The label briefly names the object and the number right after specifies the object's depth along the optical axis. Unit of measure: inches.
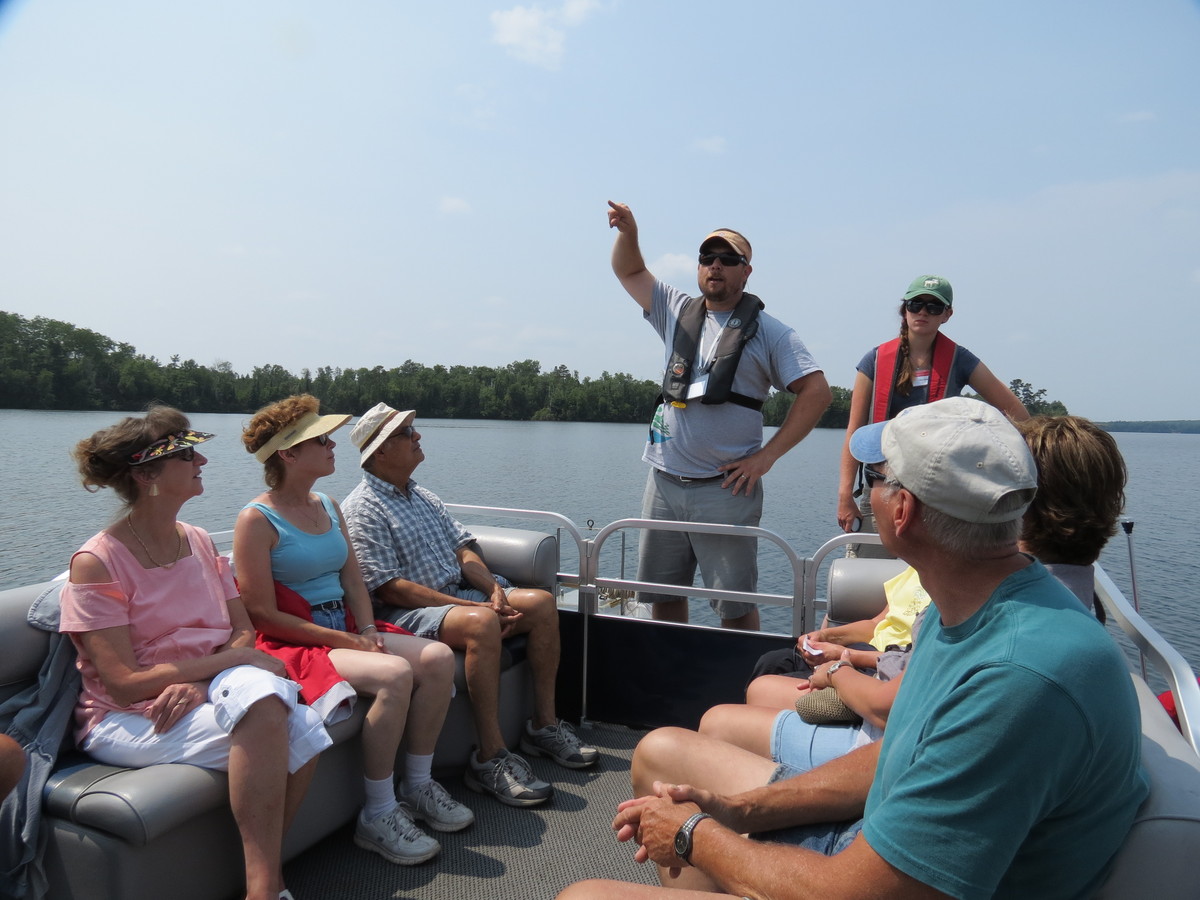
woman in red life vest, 134.2
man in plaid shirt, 115.8
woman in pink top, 82.4
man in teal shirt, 38.3
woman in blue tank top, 100.1
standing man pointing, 133.1
